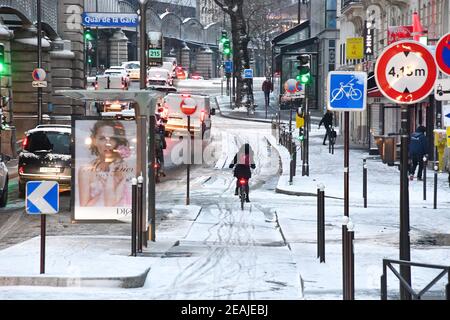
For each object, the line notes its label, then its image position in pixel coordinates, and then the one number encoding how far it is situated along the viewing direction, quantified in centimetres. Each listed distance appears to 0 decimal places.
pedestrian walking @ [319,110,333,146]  4538
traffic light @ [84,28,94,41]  5594
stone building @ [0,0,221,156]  4519
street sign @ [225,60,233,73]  8312
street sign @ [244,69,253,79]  6744
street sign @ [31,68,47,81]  4484
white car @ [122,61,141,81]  9069
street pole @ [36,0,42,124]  4466
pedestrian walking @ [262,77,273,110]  7451
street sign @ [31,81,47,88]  4478
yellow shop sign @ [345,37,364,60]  4669
